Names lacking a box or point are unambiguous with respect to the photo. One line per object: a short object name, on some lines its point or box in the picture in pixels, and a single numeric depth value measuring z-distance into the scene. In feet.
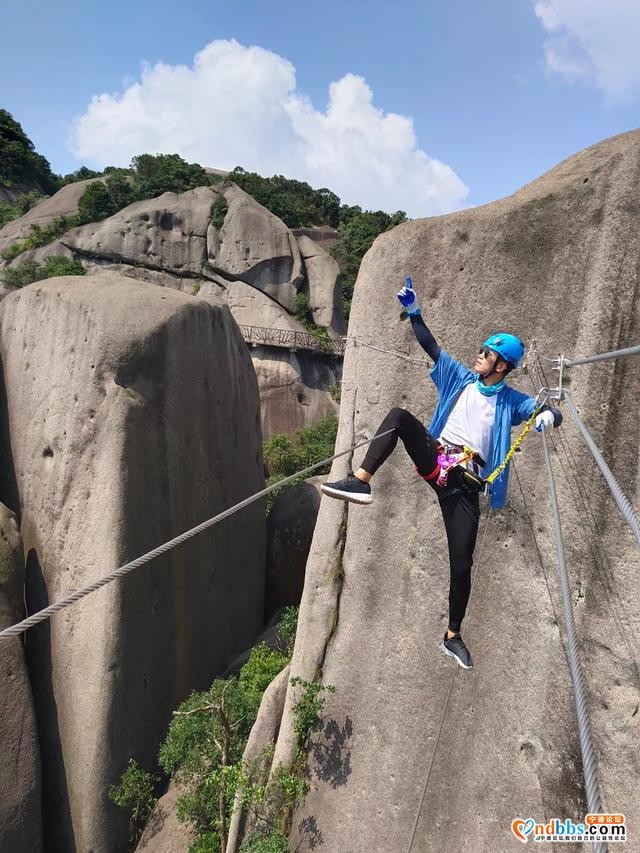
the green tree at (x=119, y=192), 74.13
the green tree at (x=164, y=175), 77.97
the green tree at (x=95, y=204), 71.67
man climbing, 9.67
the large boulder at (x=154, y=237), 66.90
